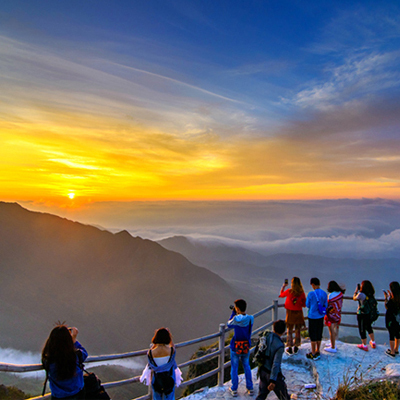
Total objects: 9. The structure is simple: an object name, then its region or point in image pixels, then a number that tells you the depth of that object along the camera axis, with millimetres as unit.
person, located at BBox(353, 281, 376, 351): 7961
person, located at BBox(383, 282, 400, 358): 7570
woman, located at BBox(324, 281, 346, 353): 7973
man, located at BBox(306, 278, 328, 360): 7590
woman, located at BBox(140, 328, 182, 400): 4824
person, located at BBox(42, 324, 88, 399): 3691
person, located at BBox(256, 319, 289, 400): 5391
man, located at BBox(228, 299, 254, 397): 6412
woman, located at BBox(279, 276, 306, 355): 7992
